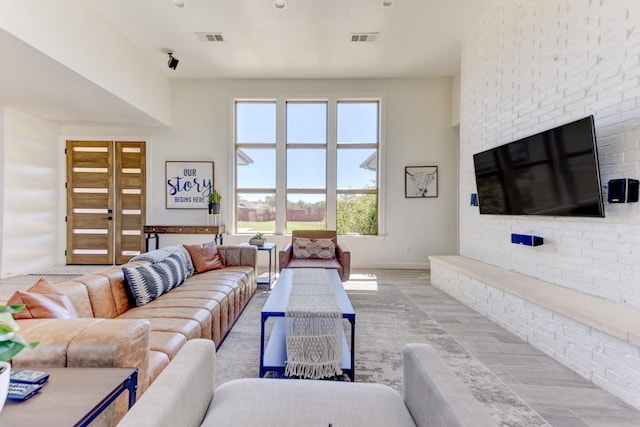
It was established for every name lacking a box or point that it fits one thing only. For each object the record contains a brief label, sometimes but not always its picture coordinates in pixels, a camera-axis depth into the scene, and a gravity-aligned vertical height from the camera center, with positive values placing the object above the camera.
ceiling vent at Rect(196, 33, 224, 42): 4.26 +2.61
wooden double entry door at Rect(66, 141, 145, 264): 5.72 +0.31
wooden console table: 5.37 -0.21
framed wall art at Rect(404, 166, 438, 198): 5.71 +0.71
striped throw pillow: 2.33 -0.52
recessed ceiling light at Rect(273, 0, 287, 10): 3.57 +2.57
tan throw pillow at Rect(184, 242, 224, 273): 3.51 -0.48
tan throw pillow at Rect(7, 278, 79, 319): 1.48 -0.45
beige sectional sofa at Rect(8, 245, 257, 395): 1.25 -0.61
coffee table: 1.97 -0.94
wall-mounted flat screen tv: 2.29 +0.41
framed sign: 5.82 +0.72
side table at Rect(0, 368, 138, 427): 0.87 -0.58
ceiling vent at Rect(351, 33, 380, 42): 4.23 +2.60
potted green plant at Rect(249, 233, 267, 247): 4.50 -0.35
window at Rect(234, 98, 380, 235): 5.86 +1.04
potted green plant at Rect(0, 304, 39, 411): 0.81 -0.35
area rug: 1.83 -1.09
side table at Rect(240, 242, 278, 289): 4.38 -0.96
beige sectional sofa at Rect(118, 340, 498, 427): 0.85 -0.69
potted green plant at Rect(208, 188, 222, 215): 5.52 +0.27
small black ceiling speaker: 4.73 +2.46
